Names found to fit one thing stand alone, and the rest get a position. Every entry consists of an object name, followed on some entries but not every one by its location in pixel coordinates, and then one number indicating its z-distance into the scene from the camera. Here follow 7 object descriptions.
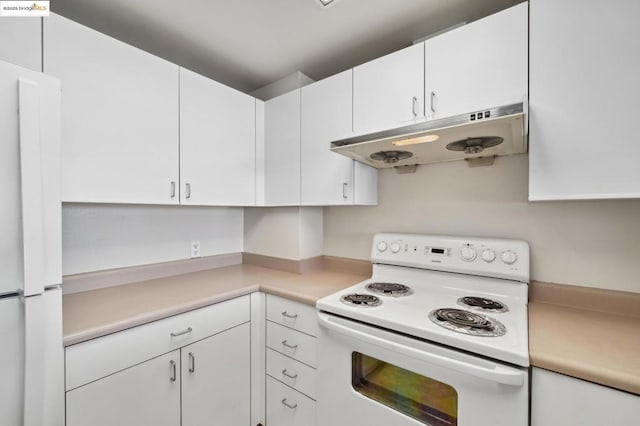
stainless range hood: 0.94
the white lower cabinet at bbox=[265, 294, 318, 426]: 1.37
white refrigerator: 0.74
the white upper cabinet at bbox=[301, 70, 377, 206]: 1.57
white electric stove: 0.86
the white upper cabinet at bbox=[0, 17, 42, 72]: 1.00
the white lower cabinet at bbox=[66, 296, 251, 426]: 1.01
